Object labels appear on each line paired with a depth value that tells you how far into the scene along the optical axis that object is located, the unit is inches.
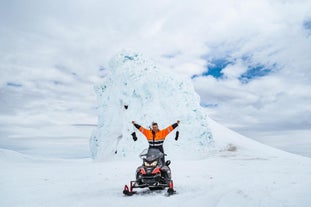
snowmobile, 274.2
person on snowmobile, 303.0
